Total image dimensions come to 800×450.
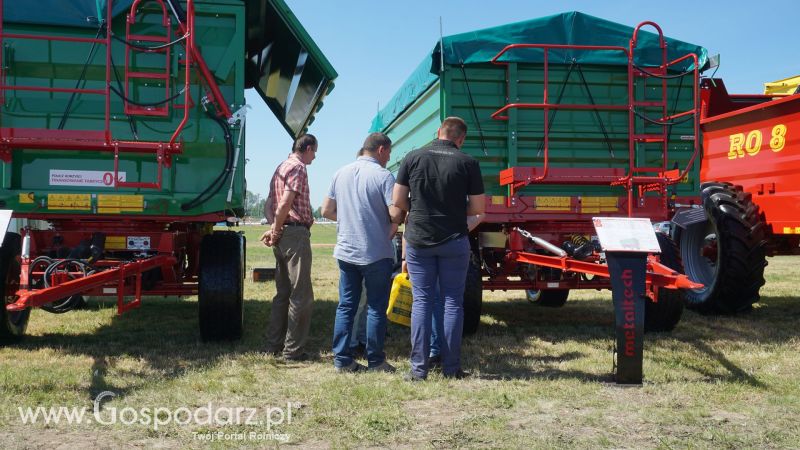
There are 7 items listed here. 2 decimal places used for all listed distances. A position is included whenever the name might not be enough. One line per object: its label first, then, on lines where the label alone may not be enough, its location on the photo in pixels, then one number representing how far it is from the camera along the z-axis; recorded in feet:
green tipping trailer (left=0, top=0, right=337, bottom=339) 16.40
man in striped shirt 16.35
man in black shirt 14.65
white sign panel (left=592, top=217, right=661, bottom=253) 13.84
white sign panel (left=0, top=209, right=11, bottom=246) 13.76
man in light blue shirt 15.39
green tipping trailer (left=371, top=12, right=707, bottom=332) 20.45
